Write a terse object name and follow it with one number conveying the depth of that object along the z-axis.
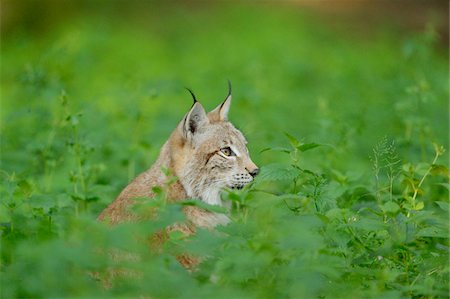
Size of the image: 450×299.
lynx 12.77
